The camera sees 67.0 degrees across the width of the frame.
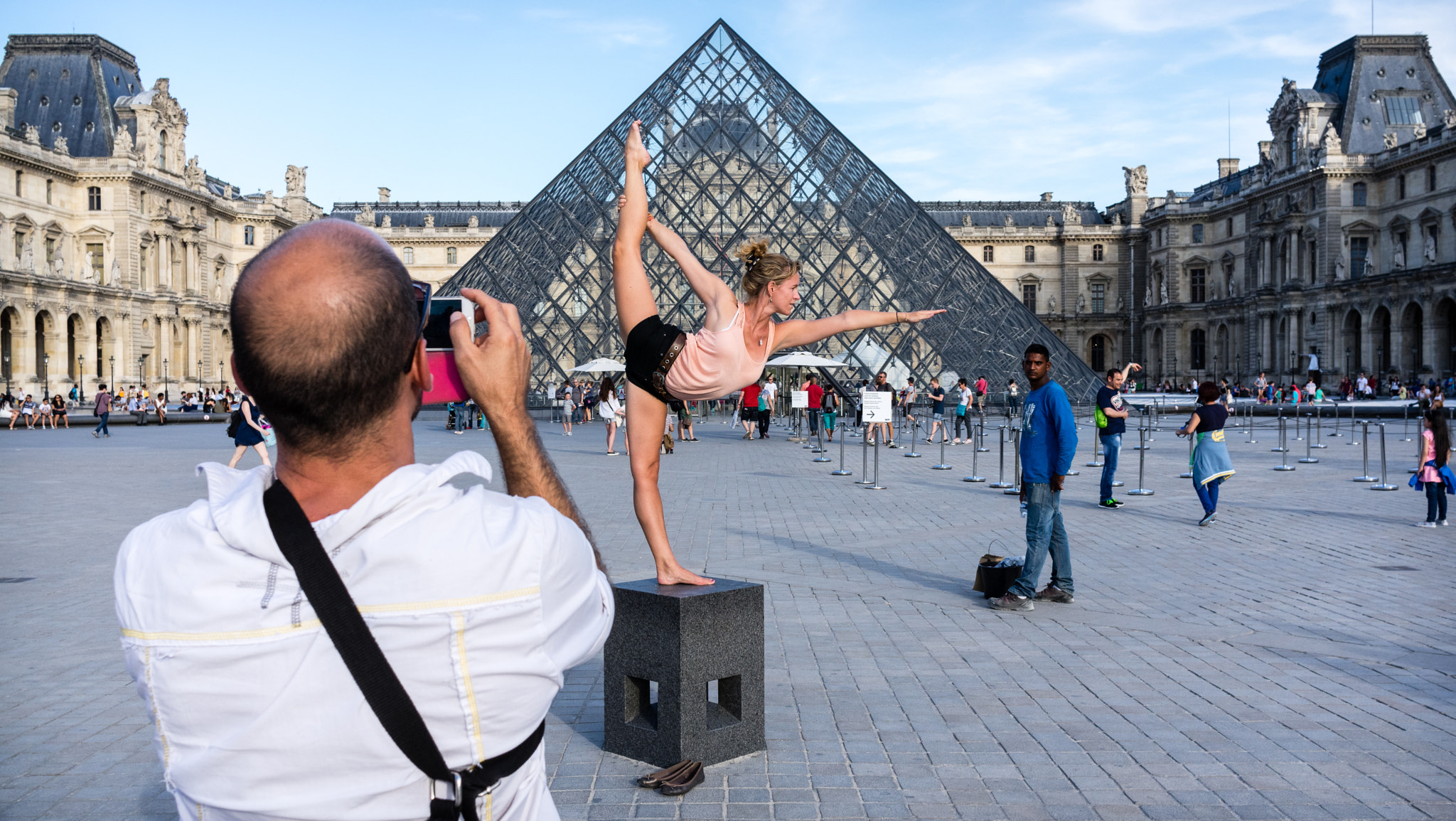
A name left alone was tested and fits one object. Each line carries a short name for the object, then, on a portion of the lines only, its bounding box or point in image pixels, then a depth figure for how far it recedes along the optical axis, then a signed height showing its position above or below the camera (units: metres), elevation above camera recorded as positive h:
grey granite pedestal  3.29 -0.84
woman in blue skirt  8.73 -0.48
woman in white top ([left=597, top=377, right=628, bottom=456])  17.50 -0.18
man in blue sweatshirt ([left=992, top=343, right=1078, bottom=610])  5.70 -0.50
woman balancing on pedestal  3.38 +0.17
